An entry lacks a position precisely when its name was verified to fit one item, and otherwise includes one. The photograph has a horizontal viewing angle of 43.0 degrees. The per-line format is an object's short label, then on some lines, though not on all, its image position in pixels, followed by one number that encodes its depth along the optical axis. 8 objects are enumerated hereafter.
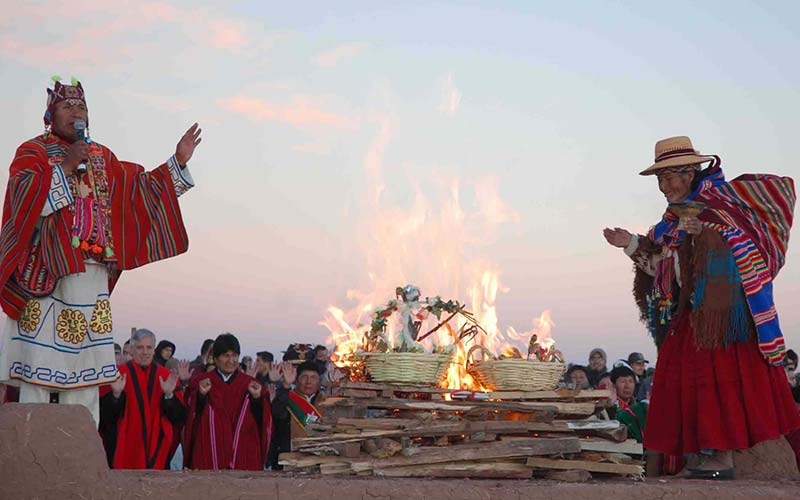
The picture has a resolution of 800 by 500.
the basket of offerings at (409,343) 7.16
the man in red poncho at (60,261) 7.07
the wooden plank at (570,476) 6.69
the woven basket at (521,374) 7.13
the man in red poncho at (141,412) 10.09
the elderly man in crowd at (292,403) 11.02
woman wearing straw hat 7.29
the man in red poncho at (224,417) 10.51
